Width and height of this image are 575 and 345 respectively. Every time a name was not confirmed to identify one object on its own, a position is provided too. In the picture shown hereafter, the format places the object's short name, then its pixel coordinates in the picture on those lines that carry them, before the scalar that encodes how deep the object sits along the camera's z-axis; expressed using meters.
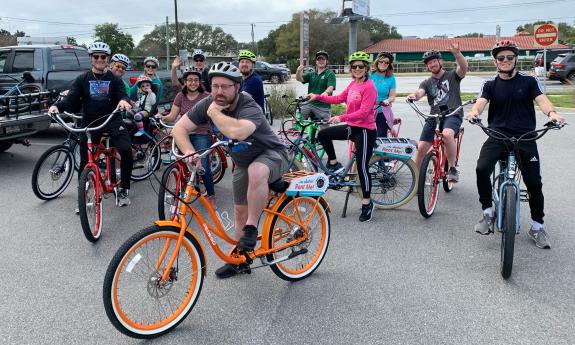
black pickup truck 9.45
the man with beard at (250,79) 6.75
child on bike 7.54
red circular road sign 17.66
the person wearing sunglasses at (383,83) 7.55
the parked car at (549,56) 29.77
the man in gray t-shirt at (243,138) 3.30
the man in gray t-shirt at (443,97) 5.91
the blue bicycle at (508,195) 3.86
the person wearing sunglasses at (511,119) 4.37
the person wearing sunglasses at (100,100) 5.46
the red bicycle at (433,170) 5.38
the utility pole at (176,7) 46.72
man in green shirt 8.06
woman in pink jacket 5.26
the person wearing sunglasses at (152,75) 7.87
